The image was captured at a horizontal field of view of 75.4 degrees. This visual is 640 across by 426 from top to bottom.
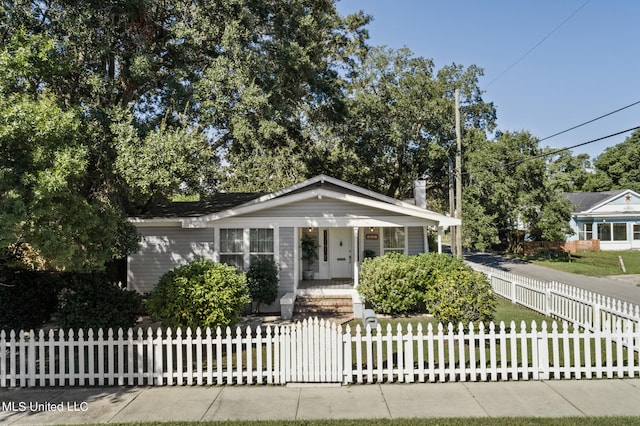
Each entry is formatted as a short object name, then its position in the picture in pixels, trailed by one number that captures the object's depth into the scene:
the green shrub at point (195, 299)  8.48
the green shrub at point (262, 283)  12.77
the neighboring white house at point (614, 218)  35.62
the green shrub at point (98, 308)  8.55
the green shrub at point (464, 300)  8.24
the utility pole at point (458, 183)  19.45
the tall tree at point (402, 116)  25.02
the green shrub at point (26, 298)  10.40
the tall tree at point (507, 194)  27.75
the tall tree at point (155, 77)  10.09
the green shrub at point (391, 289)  12.39
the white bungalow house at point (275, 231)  13.80
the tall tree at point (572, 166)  55.69
